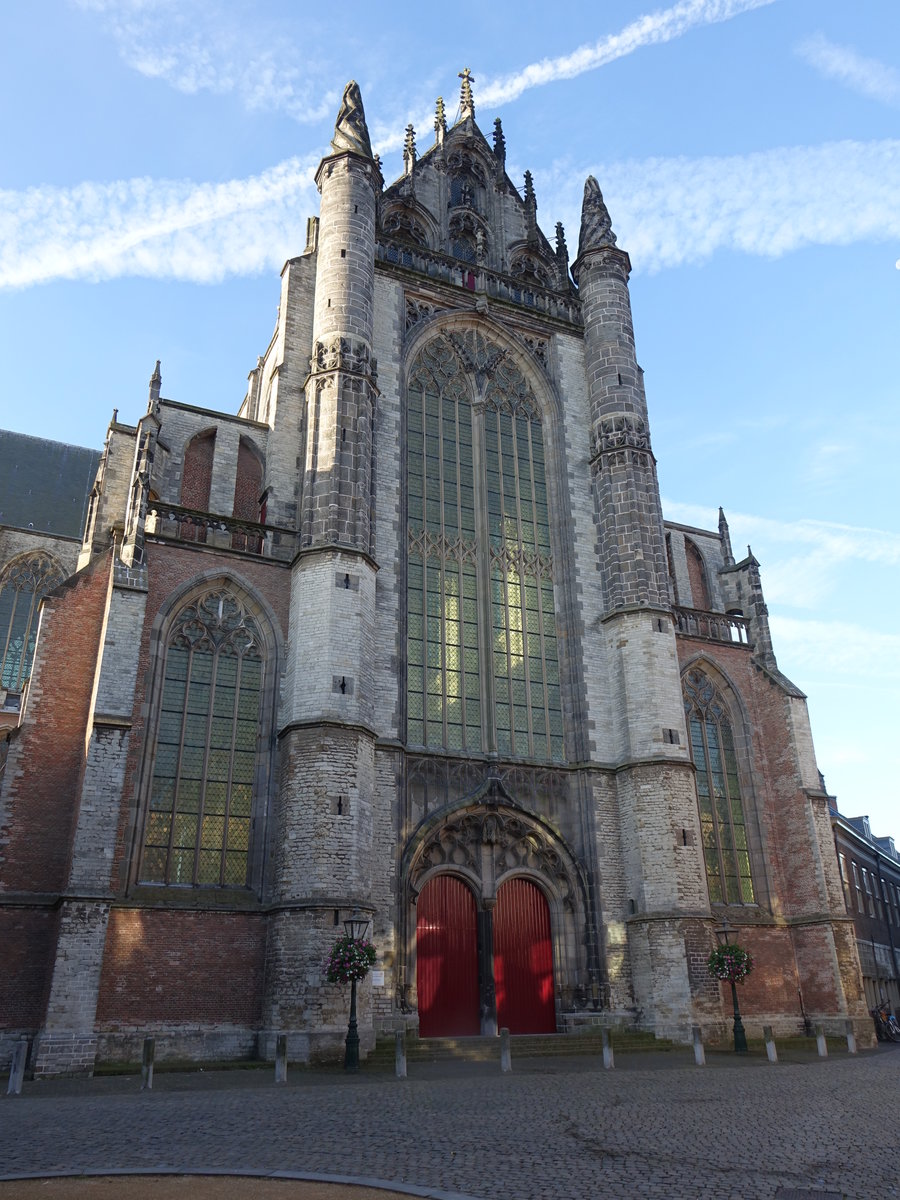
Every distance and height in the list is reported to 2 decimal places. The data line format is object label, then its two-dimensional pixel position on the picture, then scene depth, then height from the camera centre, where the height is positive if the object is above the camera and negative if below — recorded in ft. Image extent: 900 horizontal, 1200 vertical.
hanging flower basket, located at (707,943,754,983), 63.67 +2.20
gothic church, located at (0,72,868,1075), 55.11 +19.47
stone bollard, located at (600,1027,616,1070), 49.98 -2.60
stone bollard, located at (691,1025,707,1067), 52.65 -2.60
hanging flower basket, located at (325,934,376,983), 51.39 +2.26
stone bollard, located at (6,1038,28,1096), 41.78 -2.61
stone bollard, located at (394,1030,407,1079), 46.91 -2.64
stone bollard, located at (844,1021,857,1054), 65.62 -2.68
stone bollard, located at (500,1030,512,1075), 48.71 -2.63
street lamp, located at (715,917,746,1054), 60.85 -1.44
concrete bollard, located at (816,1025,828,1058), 60.29 -2.82
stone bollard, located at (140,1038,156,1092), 41.70 -2.41
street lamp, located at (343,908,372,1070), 49.62 -1.31
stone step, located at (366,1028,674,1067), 56.24 -2.60
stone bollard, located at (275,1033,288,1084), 44.04 -2.47
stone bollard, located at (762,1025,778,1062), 54.49 -2.65
